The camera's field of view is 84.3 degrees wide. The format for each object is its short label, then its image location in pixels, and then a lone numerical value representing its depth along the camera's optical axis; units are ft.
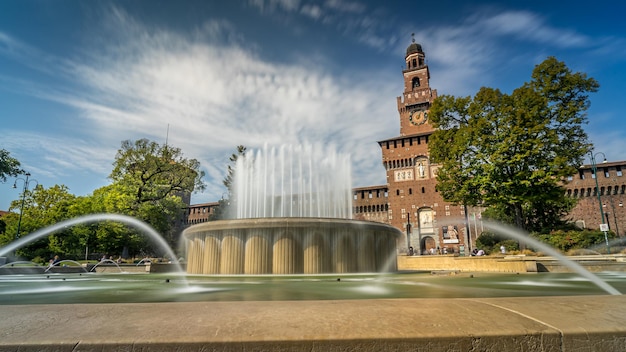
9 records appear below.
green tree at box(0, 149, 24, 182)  81.56
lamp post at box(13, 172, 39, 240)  115.85
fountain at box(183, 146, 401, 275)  40.55
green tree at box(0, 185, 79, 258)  105.70
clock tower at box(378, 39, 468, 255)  159.02
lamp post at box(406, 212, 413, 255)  159.22
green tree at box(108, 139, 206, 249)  107.86
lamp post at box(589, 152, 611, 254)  75.16
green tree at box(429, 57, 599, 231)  71.26
